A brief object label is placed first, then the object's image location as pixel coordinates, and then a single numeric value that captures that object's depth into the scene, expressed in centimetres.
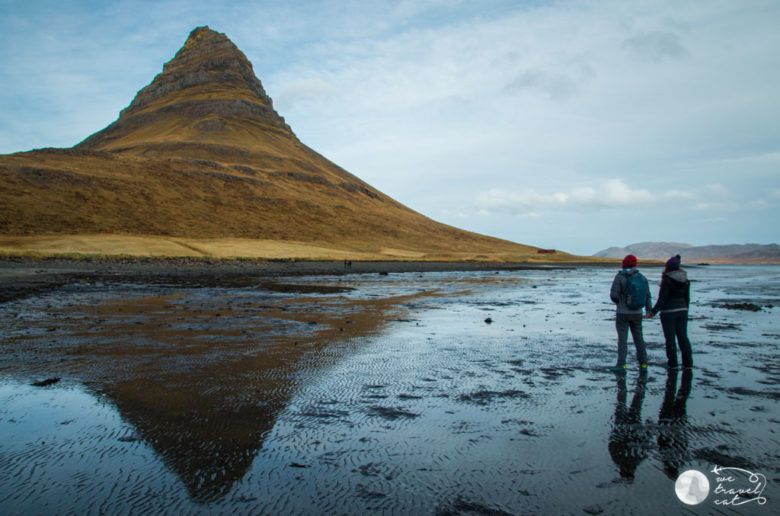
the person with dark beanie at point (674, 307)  907
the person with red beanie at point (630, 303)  892
